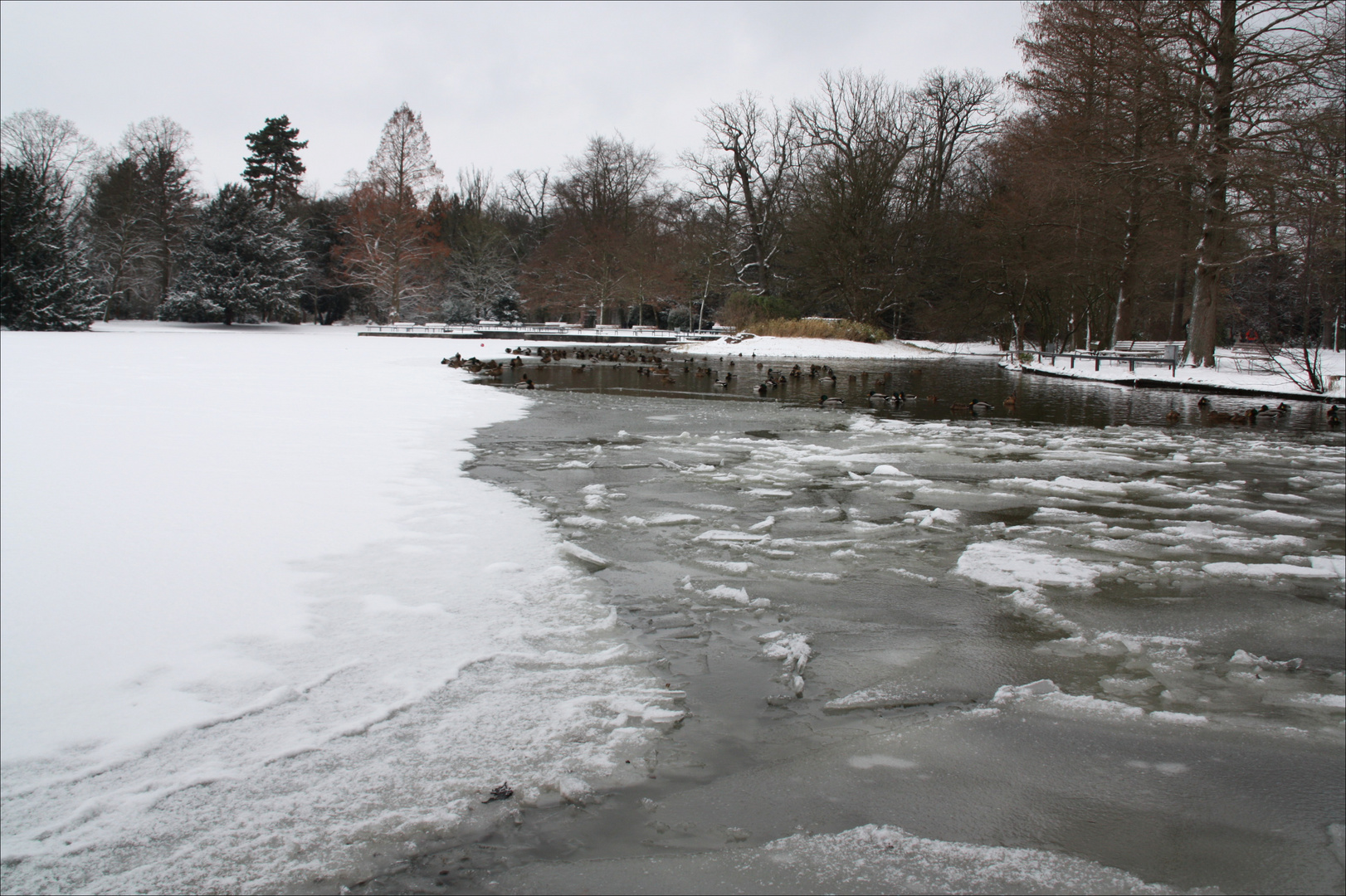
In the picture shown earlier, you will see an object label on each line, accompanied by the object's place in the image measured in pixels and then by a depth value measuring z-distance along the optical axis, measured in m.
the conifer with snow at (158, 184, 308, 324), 38.44
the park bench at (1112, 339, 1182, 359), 23.83
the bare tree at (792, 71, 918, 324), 36.81
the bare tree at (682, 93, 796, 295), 44.09
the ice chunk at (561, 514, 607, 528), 5.26
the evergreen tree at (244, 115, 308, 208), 54.09
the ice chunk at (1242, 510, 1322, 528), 5.74
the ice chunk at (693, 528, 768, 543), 5.02
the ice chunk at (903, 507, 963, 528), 5.56
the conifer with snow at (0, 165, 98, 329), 30.09
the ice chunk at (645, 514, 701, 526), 5.37
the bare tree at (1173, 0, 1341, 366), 18.36
